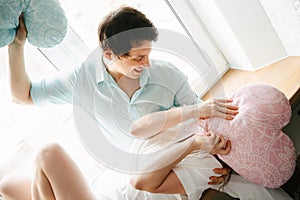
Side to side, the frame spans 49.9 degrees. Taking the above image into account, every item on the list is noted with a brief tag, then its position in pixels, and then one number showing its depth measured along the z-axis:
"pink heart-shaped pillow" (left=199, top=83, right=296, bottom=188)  0.89
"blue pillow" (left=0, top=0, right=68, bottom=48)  0.81
